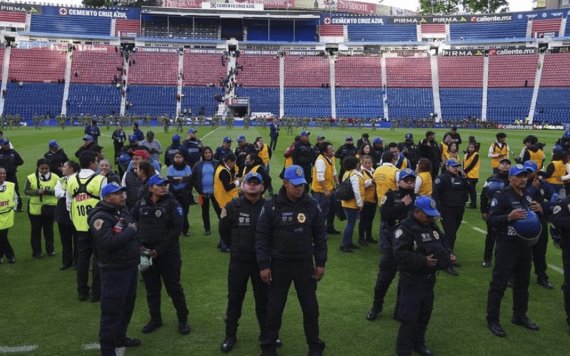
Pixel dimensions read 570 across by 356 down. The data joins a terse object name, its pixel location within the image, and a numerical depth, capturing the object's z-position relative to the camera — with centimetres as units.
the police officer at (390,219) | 626
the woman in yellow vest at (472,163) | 1195
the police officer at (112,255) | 499
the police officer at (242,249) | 538
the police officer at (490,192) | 740
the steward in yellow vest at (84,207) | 678
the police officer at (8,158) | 1141
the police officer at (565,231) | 591
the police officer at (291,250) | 505
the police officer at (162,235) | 571
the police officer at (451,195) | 807
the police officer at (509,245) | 580
